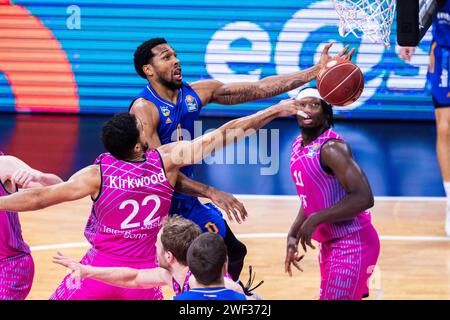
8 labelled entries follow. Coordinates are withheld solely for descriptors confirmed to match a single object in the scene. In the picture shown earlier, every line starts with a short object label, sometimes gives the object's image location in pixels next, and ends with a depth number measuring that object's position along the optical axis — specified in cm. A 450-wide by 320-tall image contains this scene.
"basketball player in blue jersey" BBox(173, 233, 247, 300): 890
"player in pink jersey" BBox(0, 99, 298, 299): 1095
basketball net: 1399
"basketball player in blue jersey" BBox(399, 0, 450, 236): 1808
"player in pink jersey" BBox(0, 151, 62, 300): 1110
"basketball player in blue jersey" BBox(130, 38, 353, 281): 1344
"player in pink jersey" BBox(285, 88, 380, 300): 1110
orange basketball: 1195
